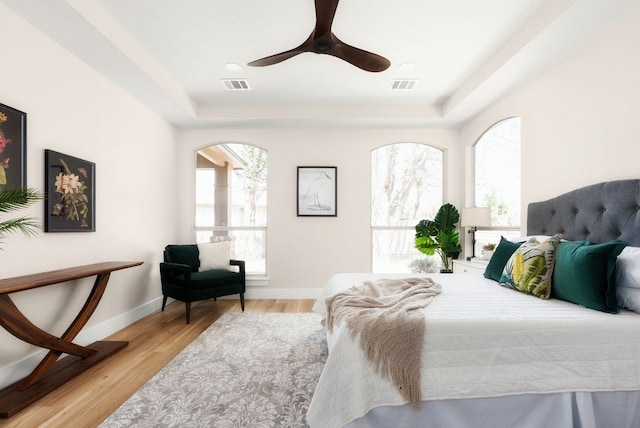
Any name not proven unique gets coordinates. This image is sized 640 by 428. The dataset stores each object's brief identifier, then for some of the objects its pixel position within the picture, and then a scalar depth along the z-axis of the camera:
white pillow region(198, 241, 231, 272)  4.20
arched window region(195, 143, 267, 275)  4.94
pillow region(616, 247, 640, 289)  1.76
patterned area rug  1.85
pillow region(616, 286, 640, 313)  1.75
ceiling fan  1.93
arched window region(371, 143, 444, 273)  4.95
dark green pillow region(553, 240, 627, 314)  1.78
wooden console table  1.96
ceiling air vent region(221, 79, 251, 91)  3.73
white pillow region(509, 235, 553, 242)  2.62
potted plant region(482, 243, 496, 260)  3.73
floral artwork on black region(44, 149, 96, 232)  2.55
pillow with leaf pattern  2.13
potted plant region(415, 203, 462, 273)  4.43
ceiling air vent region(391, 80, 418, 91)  3.73
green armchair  3.67
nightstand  3.57
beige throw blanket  1.50
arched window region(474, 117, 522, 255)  3.72
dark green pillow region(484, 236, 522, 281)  2.73
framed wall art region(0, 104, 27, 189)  2.17
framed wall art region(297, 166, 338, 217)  4.82
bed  1.51
